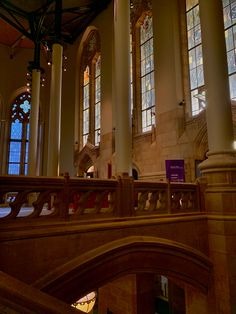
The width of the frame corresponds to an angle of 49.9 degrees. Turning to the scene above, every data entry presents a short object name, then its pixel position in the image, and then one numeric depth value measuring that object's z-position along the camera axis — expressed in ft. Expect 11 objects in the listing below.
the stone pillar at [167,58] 26.37
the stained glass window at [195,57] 25.22
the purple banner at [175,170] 20.43
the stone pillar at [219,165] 12.53
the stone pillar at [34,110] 28.42
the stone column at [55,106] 23.21
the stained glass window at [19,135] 43.64
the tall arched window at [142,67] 30.91
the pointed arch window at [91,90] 39.65
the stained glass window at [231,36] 22.29
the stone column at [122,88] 14.07
